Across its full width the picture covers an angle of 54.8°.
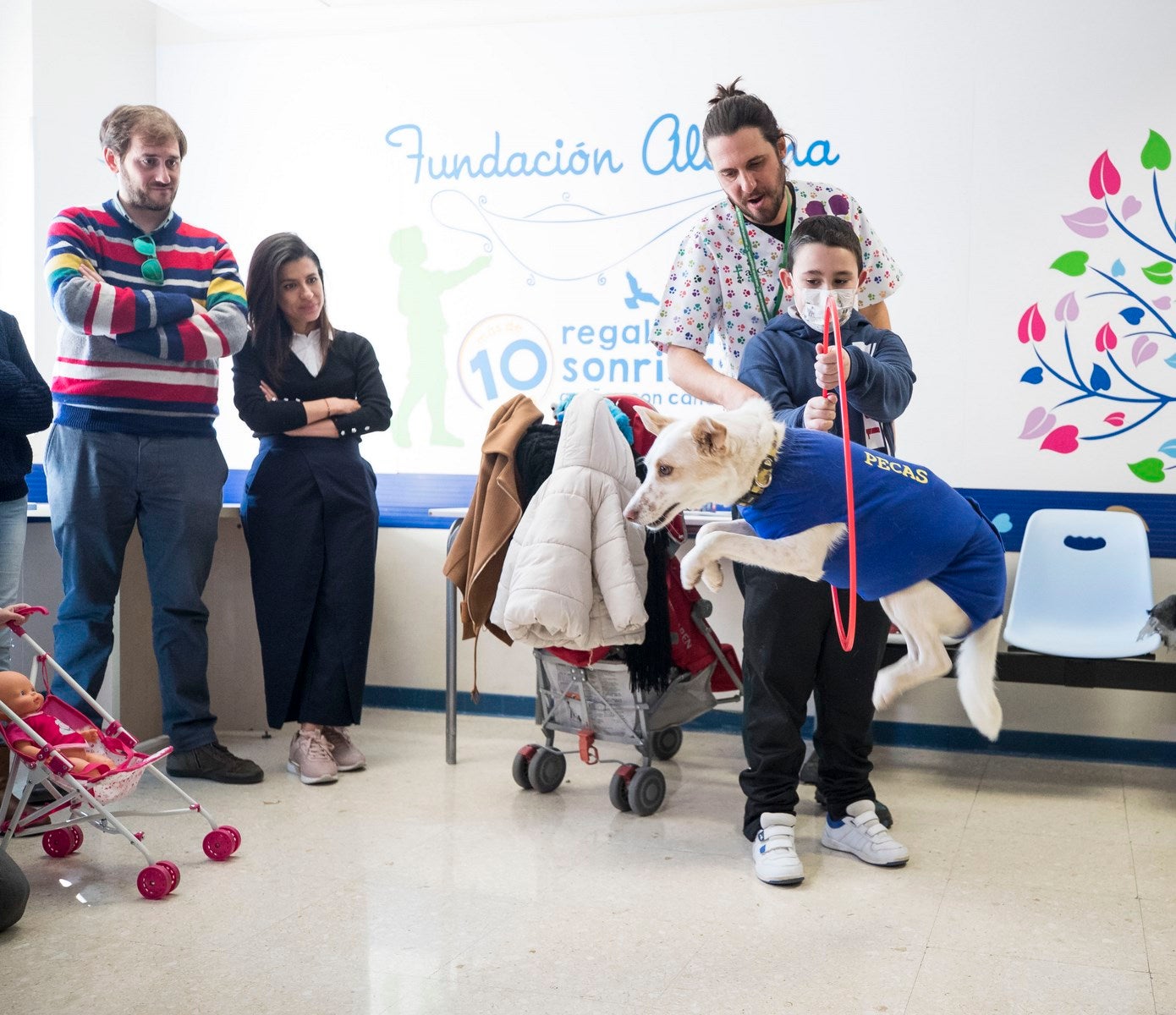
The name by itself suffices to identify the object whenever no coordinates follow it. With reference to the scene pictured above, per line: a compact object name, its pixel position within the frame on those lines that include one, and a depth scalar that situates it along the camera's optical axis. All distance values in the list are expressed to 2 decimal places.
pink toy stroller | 2.56
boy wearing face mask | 2.42
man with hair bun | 2.44
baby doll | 2.64
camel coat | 3.42
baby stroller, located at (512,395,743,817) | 3.37
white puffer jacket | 3.11
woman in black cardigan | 3.70
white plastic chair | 3.77
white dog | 1.36
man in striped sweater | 3.31
